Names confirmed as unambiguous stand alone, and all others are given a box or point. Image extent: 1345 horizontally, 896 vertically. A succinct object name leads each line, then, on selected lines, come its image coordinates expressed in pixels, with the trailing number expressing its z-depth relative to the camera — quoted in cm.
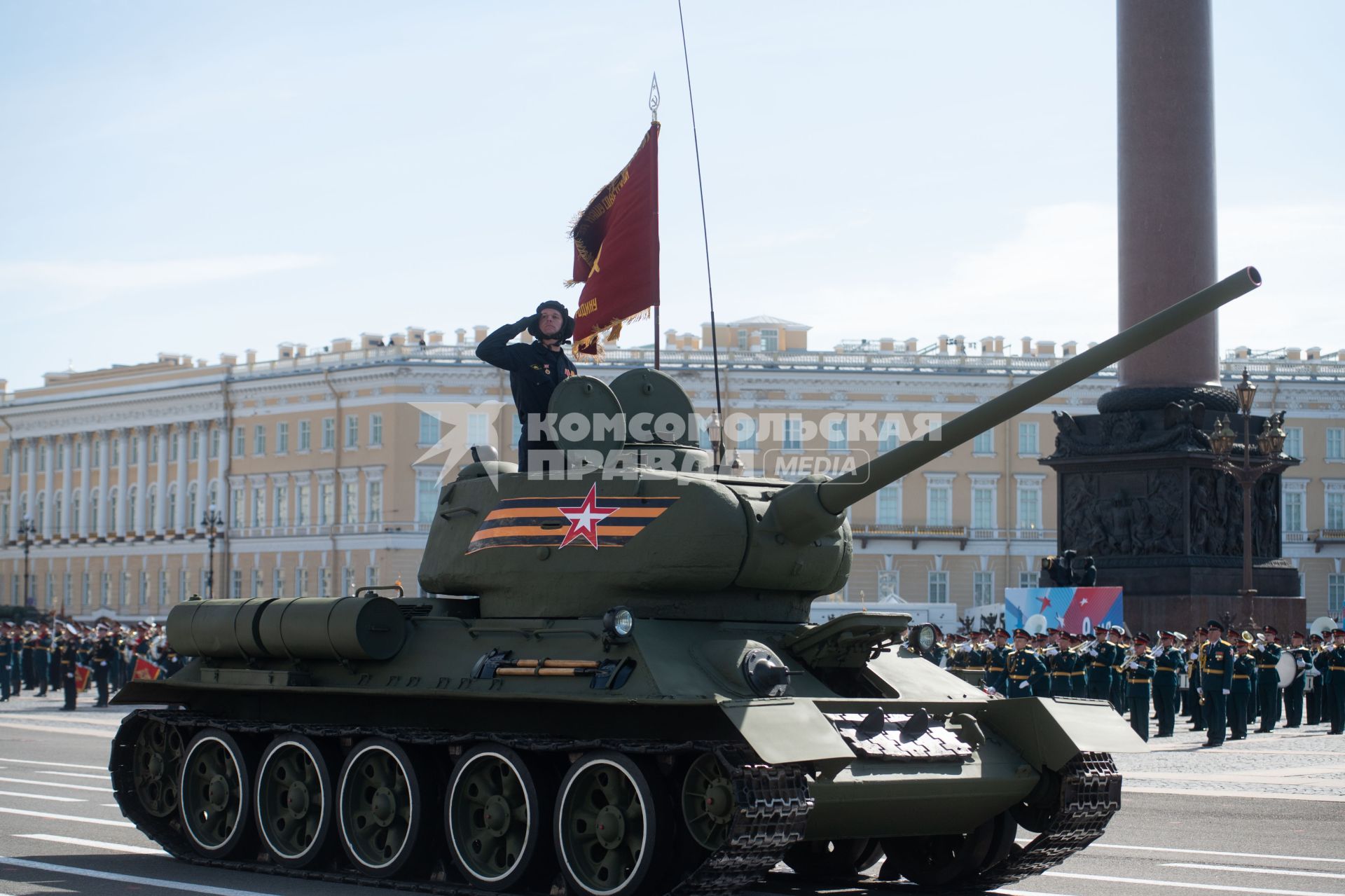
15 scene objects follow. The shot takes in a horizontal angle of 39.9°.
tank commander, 1286
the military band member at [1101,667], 2438
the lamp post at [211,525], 6156
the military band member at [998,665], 2598
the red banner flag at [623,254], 1459
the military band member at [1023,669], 2475
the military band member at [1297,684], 2723
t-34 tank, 1009
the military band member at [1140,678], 2383
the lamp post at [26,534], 7064
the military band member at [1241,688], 2411
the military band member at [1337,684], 2608
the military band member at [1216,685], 2366
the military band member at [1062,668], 2470
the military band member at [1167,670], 2452
